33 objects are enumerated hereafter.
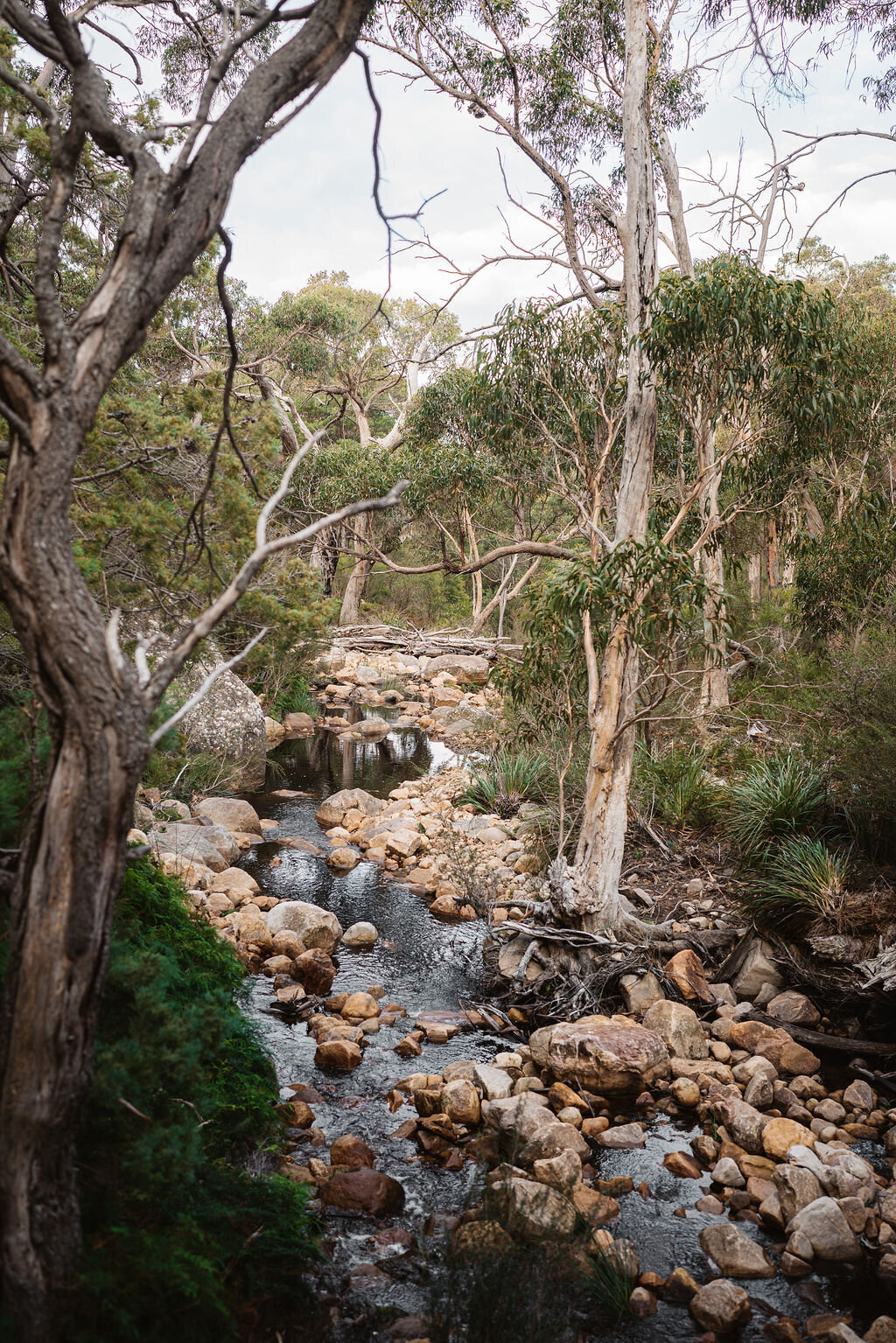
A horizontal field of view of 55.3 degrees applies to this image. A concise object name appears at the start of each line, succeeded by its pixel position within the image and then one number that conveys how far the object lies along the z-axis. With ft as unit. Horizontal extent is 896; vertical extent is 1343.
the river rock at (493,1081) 15.29
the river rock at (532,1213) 9.93
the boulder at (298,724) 47.55
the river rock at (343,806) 32.24
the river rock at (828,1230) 11.73
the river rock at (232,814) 29.27
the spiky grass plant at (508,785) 32.55
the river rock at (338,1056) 16.34
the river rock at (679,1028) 16.99
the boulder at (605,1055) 15.83
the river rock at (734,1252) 11.55
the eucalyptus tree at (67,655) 6.28
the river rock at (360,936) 22.12
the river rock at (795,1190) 12.48
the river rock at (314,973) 19.36
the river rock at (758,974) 18.83
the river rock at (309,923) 21.09
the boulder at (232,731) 33.68
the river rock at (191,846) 23.36
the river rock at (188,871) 19.95
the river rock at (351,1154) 13.34
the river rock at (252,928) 20.57
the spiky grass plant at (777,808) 21.48
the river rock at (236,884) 23.18
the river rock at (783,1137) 13.83
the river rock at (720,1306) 10.54
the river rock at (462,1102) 14.62
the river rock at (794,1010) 17.63
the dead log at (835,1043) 16.22
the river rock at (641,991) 18.40
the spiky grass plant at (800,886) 18.25
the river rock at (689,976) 18.79
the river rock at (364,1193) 12.39
